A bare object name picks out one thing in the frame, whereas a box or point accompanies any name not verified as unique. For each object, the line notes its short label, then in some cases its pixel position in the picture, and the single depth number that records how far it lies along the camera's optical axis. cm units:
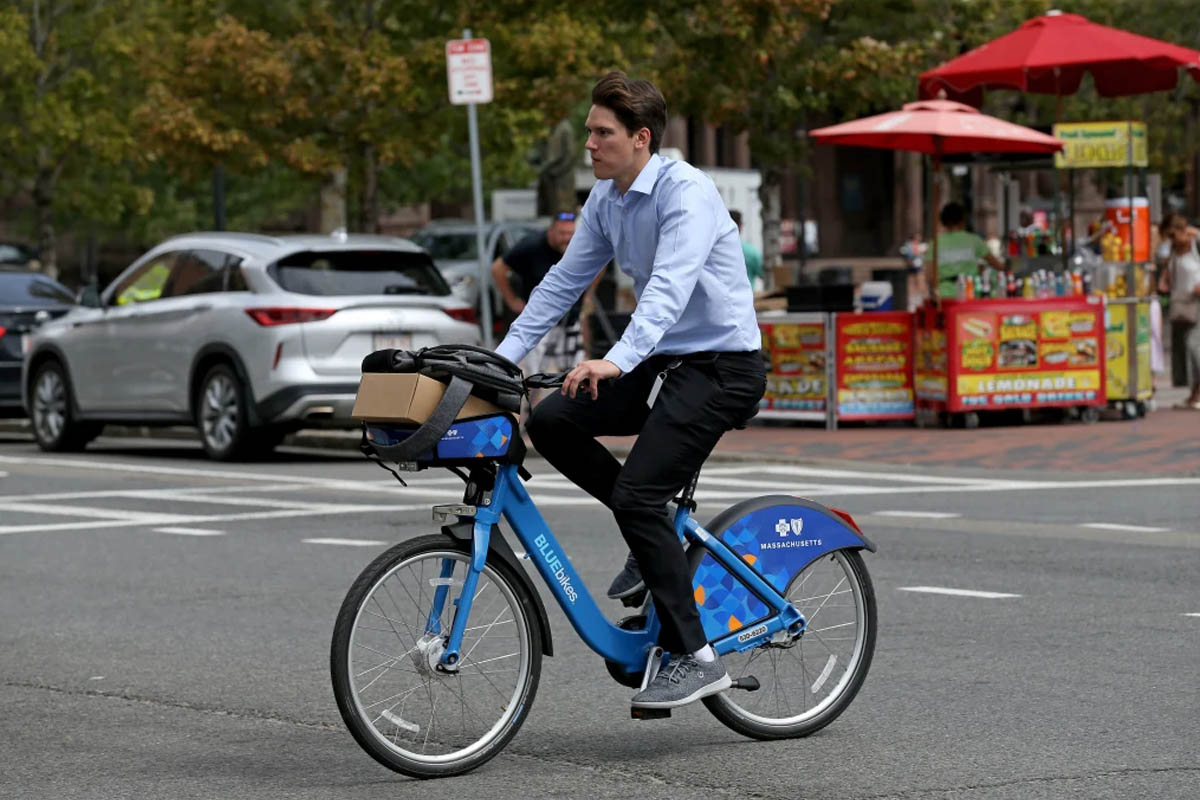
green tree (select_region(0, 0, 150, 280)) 3869
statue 3788
